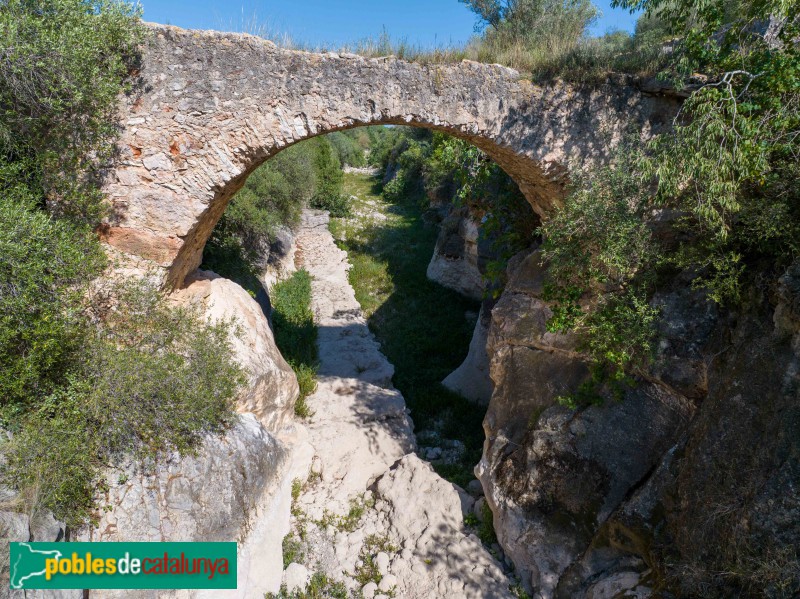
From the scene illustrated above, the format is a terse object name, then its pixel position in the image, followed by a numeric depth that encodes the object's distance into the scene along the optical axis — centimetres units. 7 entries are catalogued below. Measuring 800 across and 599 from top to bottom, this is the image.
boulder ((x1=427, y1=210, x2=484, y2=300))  1198
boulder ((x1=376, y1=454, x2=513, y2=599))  486
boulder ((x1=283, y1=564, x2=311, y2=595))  497
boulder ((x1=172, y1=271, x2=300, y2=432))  581
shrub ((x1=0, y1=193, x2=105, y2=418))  366
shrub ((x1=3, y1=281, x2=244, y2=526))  356
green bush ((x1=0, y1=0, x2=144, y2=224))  421
